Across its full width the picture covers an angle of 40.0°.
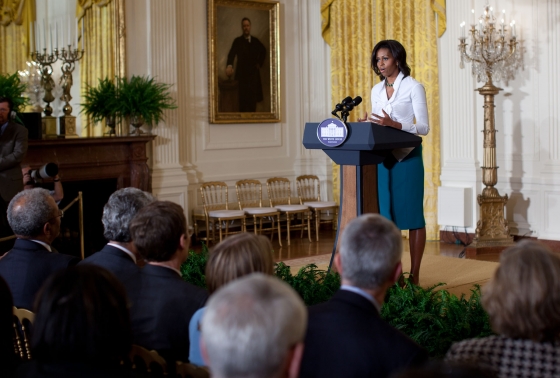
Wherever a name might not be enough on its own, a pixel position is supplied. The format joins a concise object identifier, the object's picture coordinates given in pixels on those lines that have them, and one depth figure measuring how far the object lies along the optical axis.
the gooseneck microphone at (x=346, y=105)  4.88
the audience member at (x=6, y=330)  2.31
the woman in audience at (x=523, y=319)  2.00
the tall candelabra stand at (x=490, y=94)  8.23
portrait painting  9.86
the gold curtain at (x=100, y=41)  8.74
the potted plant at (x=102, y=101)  8.48
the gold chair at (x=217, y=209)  9.16
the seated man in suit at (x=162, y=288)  2.77
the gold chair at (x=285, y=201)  9.69
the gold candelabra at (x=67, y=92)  8.22
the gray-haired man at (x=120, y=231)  3.26
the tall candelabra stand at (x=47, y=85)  8.05
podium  4.75
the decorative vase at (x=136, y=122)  8.67
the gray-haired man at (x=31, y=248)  3.38
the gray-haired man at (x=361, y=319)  2.06
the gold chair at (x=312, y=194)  10.36
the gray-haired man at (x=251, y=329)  1.38
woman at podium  5.24
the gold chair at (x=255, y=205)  9.42
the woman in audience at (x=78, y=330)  1.84
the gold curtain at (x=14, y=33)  8.06
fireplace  8.03
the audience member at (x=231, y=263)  2.47
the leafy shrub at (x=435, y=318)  3.79
